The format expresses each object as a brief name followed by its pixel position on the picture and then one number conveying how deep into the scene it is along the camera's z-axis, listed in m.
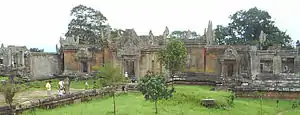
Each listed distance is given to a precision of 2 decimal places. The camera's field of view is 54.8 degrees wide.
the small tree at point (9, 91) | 15.12
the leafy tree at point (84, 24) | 53.66
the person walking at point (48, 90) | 21.96
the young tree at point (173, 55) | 24.98
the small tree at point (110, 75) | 20.12
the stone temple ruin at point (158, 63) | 27.72
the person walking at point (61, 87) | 21.69
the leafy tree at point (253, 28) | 53.66
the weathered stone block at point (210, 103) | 19.41
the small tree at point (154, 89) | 17.61
